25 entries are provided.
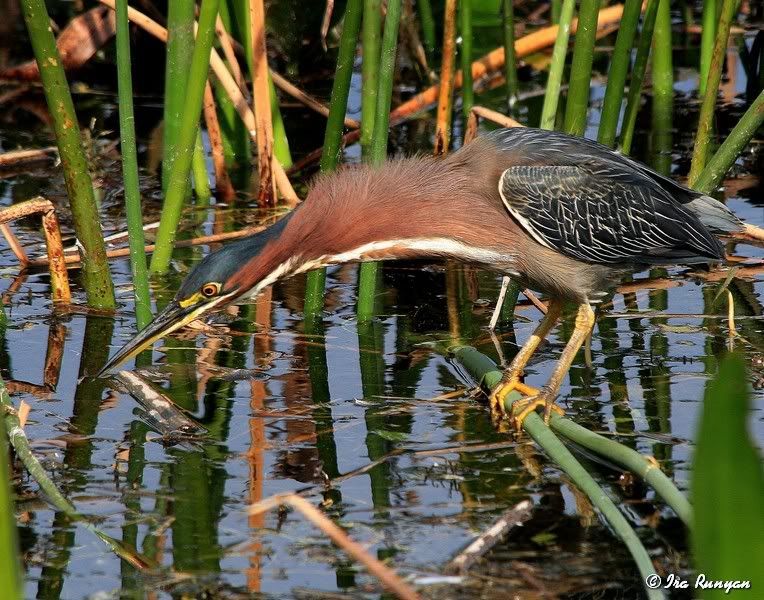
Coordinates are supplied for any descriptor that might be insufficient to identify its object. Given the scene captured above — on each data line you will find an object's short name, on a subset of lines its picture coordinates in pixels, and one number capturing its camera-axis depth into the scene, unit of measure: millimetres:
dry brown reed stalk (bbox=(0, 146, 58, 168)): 14748
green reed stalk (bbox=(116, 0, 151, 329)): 9789
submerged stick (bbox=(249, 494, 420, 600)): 5347
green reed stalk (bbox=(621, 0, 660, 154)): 12070
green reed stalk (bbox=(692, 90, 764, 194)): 11031
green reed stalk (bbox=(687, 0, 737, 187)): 12078
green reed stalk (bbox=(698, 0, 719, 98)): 15682
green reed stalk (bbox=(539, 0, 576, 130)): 11891
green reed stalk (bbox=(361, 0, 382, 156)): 10953
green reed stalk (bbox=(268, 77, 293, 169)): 15094
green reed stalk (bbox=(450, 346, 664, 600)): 6730
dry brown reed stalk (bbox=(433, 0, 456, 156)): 14469
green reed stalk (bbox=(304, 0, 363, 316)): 10508
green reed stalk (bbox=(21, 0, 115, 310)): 9898
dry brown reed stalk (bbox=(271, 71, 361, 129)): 17062
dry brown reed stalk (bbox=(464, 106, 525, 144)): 14055
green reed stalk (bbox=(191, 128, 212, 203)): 14937
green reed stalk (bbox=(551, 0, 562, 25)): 18984
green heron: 9594
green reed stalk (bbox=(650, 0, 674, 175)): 15319
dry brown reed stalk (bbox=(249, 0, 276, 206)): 13883
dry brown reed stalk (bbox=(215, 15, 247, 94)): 14672
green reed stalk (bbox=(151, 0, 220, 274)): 10422
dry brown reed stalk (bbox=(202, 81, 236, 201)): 15336
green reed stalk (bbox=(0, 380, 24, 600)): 4352
